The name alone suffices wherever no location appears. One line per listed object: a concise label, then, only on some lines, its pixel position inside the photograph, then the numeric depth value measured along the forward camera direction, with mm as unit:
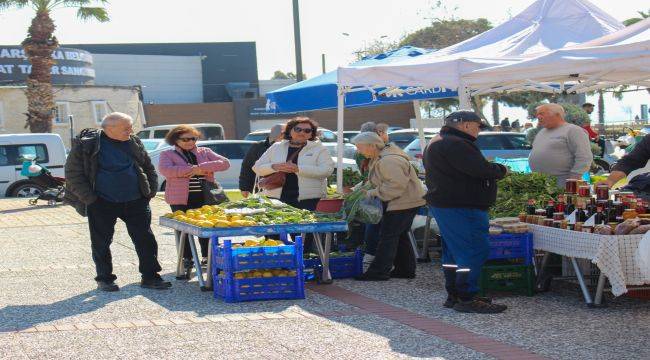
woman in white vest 10305
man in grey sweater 10083
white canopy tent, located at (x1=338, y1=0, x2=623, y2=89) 10539
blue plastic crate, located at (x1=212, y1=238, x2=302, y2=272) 8742
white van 23609
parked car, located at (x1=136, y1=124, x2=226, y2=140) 34250
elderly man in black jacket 9219
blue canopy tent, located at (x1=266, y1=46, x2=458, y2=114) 14172
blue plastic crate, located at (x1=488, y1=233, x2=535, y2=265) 8711
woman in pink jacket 10125
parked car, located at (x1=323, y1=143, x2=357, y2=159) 25672
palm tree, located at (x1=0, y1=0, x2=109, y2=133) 32031
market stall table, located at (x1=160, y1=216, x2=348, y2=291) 8891
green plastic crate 8719
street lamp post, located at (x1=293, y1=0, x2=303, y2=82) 23438
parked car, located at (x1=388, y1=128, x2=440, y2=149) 29375
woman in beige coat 9695
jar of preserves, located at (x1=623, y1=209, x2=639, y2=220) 8055
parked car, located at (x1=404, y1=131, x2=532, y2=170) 25000
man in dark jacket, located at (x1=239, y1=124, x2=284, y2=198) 11569
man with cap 7906
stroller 21036
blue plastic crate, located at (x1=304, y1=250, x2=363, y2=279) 10094
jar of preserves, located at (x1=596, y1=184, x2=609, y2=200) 8367
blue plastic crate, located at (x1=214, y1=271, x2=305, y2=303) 8727
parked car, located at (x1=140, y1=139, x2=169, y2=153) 25208
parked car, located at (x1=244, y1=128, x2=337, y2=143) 31156
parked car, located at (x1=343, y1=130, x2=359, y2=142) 33750
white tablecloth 7805
